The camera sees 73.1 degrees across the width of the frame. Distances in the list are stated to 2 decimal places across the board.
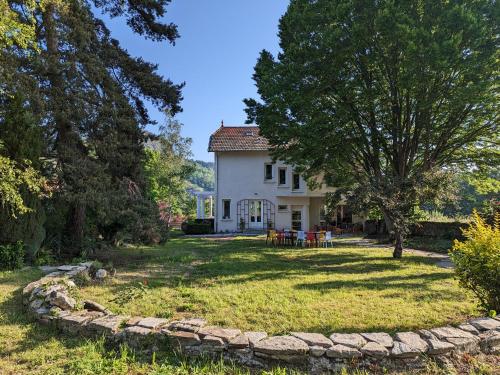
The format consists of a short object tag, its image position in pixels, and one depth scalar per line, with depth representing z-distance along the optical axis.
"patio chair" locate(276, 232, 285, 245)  17.43
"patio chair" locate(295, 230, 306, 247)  16.55
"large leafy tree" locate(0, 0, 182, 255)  9.53
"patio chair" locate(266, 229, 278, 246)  17.52
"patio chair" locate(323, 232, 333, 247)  16.50
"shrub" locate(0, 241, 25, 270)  8.84
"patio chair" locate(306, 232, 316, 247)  16.64
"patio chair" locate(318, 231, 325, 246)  16.66
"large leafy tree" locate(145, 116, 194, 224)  27.81
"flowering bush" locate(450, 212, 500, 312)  5.25
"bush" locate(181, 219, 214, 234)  26.70
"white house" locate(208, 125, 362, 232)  27.11
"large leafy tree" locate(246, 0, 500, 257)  10.84
